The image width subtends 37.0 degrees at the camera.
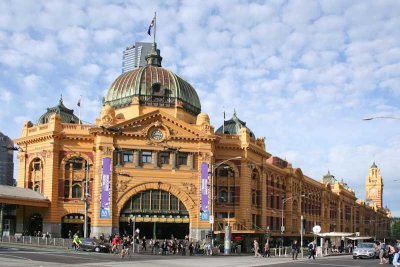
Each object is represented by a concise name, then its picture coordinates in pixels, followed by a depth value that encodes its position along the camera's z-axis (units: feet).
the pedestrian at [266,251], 197.67
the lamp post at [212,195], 195.83
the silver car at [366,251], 201.67
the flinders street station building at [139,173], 239.30
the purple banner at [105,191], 234.58
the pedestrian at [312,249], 188.66
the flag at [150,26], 279.69
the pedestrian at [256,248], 192.54
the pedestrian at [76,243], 185.88
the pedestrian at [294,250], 184.47
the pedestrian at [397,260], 91.66
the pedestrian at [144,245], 195.69
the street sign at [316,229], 194.47
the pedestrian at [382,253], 155.73
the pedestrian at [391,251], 143.58
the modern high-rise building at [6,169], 360.69
